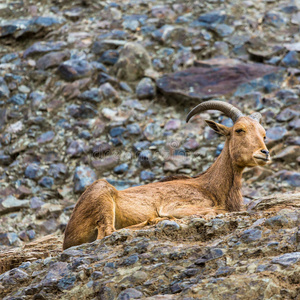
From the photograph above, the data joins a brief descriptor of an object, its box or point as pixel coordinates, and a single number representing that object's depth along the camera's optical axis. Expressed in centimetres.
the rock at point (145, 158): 1467
